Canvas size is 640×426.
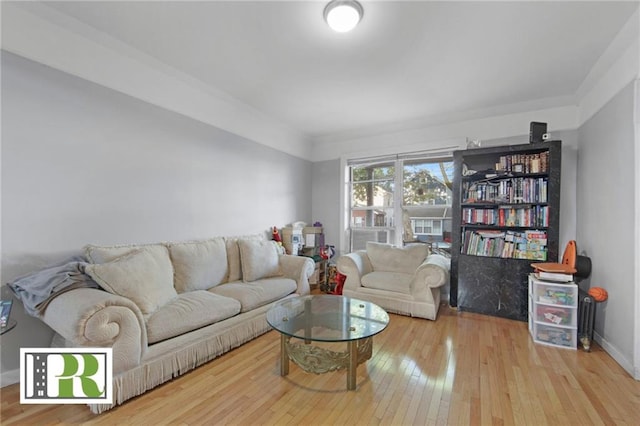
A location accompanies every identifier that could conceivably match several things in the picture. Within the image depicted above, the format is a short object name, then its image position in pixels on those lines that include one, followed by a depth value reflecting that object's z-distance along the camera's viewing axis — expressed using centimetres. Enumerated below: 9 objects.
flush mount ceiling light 180
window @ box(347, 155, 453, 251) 406
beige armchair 305
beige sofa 160
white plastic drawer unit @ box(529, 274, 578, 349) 244
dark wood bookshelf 298
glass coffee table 180
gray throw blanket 170
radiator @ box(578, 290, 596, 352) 240
